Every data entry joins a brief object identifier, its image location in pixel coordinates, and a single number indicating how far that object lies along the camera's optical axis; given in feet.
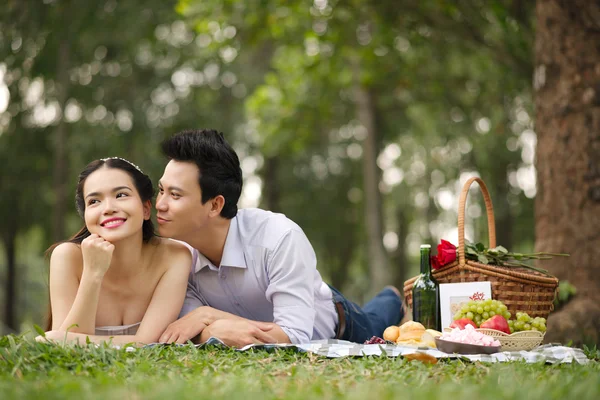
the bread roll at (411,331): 14.23
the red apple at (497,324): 13.65
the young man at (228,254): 13.65
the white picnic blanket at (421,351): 12.04
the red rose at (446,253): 15.61
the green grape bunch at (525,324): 14.25
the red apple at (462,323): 13.92
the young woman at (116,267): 12.90
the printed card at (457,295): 14.90
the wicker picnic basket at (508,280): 14.92
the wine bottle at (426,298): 15.47
